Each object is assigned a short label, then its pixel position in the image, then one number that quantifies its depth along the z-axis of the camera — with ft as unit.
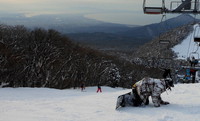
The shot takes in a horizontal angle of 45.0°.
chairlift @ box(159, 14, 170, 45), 39.54
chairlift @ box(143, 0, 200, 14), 33.58
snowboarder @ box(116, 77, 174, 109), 28.50
